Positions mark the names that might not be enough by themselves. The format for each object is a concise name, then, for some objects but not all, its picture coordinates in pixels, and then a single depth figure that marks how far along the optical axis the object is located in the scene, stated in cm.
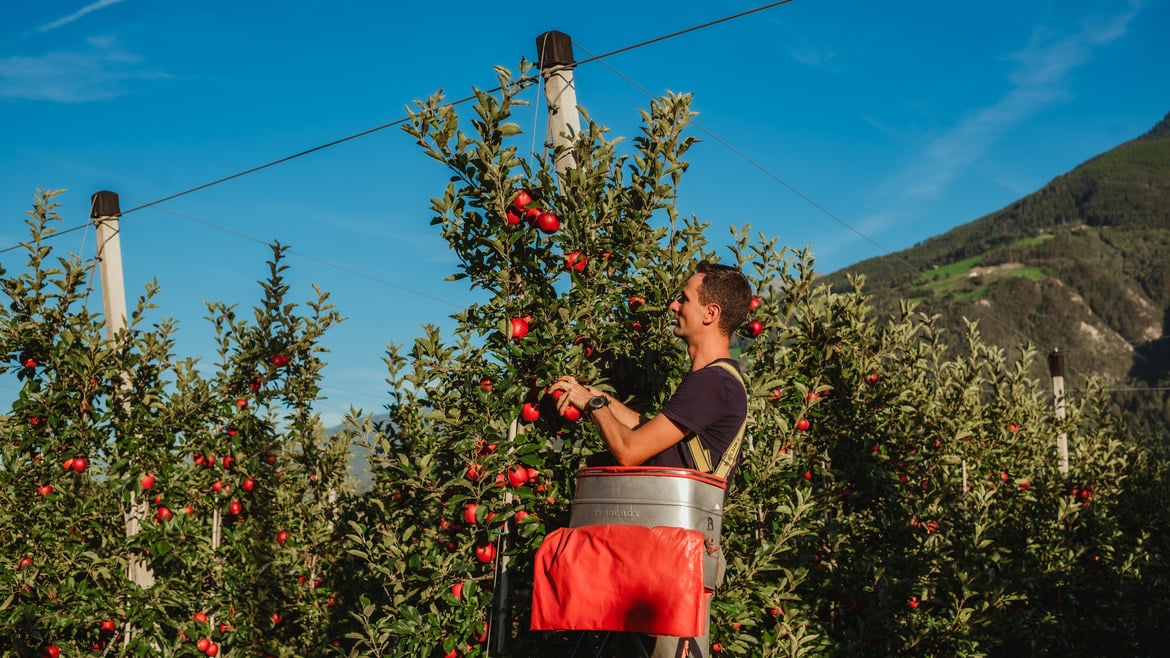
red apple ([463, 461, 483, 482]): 313
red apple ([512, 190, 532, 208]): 325
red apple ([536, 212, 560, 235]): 325
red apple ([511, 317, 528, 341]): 312
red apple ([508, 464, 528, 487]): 312
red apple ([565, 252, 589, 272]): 328
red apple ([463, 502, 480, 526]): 308
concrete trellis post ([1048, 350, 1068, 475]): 933
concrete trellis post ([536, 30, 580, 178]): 379
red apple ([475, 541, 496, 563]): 319
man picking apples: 260
